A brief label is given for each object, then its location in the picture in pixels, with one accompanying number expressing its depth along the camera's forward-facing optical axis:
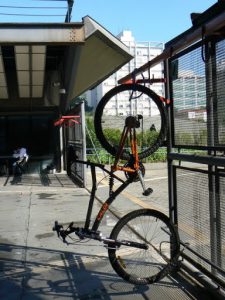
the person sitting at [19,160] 12.93
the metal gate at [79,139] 9.89
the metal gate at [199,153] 2.76
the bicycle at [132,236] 3.05
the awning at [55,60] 7.36
